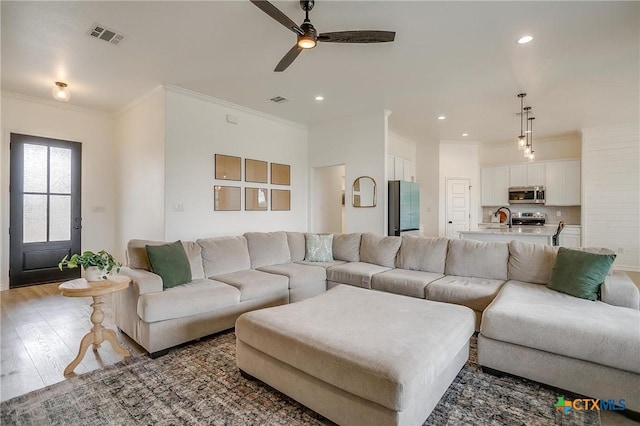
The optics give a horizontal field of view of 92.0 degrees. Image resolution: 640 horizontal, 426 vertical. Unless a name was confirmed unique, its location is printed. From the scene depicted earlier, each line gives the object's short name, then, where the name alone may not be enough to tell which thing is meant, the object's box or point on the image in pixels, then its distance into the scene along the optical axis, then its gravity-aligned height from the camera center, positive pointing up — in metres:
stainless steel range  7.46 -0.11
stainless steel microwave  7.26 +0.48
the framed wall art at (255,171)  5.44 +0.77
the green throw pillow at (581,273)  2.57 -0.50
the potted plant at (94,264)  2.45 -0.41
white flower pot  2.48 -0.49
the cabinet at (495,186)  7.79 +0.72
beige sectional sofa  1.95 -0.72
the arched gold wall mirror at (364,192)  5.71 +0.41
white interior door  7.80 +0.28
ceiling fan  2.31 +1.45
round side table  2.32 -0.69
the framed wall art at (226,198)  5.01 +0.25
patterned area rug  1.80 -1.20
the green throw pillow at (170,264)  2.97 -0.50
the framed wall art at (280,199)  5.93 +0.27
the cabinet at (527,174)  7.33 +0.97
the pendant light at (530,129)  5.73 +1.79
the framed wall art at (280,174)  5.92 +0.77
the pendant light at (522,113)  4.58 +1.77
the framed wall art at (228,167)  5.02 +0.77
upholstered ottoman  1.51 -0.78
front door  4.83 +0.08
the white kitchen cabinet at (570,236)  6.68 -0.47
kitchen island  4.43 -0.33
